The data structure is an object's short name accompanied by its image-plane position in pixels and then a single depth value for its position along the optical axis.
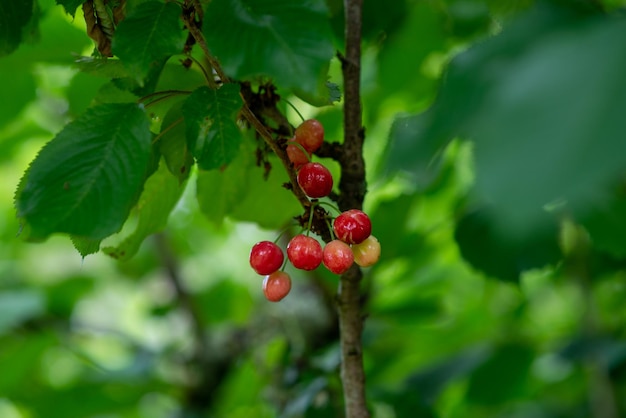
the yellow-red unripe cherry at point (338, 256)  0.86
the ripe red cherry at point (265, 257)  0.89
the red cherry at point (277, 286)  0.89
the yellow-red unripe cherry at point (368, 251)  0.88
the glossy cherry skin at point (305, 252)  0.87
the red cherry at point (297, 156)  0.90
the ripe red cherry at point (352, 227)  0.86
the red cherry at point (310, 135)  0.90
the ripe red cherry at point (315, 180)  0.87
